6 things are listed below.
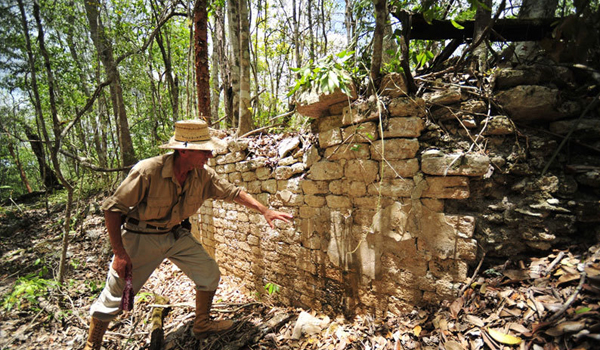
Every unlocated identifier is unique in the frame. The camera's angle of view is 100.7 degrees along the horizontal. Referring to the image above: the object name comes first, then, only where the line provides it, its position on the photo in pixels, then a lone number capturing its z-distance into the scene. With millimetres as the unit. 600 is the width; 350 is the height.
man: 2129
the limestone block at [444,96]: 2043
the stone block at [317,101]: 2402
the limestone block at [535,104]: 1840
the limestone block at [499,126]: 1947
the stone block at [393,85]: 2141
